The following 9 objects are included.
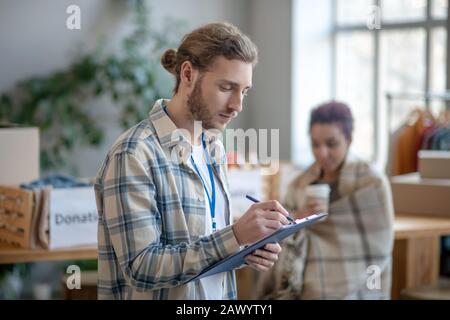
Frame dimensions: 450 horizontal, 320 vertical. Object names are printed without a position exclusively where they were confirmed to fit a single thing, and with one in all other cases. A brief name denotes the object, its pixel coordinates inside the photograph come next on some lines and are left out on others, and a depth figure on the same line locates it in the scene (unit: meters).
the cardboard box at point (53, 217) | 4.99
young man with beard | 2.65
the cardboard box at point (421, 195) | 6.35
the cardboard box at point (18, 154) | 4.97
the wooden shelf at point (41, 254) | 4.90
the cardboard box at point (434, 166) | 6.44
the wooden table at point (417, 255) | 6.00
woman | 5.11
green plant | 8.47
